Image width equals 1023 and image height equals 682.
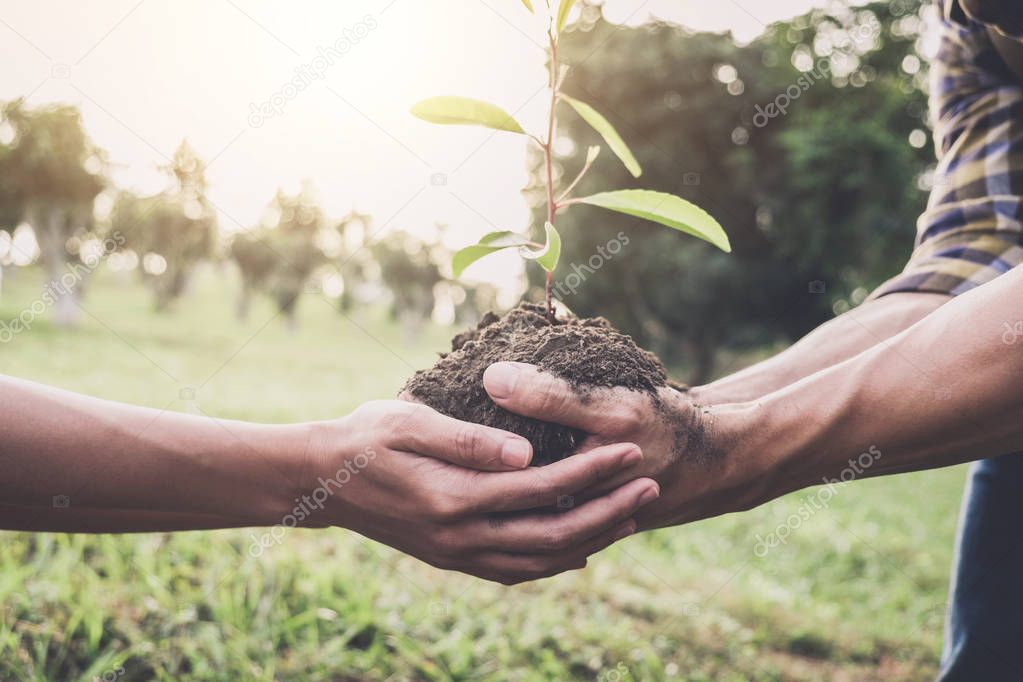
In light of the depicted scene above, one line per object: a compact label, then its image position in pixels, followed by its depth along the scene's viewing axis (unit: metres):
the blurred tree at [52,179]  15.66
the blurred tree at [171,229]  20.89
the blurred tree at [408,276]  30.53
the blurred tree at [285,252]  28.64
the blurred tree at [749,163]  13.62
